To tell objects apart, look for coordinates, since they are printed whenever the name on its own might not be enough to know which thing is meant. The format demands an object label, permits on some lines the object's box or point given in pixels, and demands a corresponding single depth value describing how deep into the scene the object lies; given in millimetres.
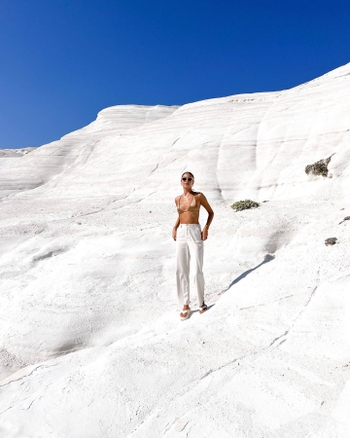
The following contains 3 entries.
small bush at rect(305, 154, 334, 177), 12531
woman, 6043
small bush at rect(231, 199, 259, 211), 11425
